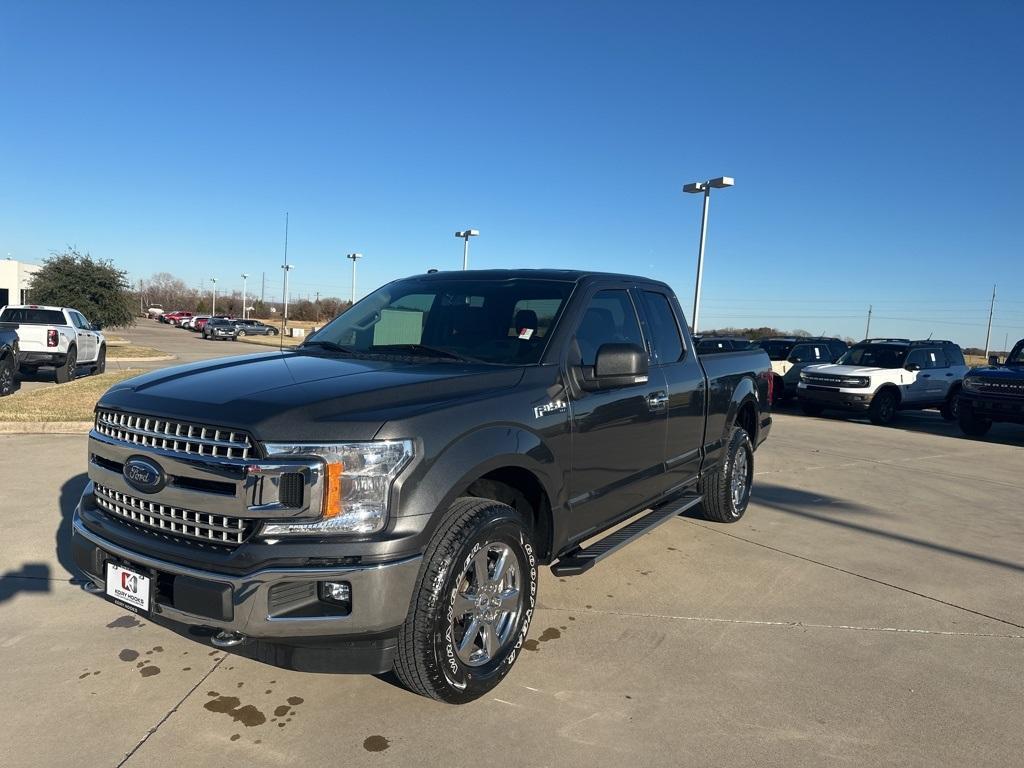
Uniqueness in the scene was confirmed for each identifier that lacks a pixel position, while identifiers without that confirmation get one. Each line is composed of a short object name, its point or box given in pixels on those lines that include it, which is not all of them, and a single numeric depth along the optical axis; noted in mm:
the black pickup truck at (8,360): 12148
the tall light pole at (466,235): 29044
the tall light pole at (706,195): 20641
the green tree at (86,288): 25766
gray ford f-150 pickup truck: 2602
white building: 49781
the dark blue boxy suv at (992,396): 12055
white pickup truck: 14375
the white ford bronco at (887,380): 14773
